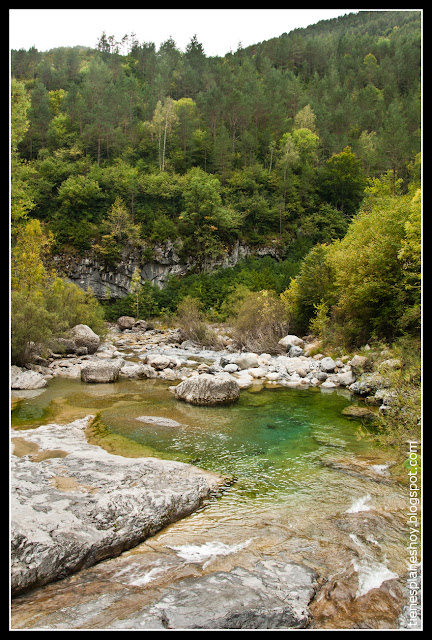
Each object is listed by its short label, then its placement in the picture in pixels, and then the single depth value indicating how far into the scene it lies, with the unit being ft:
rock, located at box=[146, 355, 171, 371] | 72.43
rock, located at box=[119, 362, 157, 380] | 66.64
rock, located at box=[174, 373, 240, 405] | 49.73
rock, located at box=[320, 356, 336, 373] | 66.59
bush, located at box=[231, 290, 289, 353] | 89.45
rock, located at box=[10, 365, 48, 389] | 54.13
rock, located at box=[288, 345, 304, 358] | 80.28
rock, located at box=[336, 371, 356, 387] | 60.01
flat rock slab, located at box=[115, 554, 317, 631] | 13.79
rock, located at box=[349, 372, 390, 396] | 53.18
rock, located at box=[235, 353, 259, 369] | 71.82
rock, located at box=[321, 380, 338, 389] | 59.93
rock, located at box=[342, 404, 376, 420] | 44.14
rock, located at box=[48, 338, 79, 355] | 71.94
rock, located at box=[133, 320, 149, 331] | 133.26
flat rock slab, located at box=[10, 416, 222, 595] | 16.76
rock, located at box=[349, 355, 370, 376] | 59.00
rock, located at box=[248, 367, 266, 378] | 66.43
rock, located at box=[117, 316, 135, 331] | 134.51
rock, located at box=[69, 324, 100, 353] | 82.58
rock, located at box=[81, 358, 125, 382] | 61.31
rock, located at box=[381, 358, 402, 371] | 33.55
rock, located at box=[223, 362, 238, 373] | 70.13
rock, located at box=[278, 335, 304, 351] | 85.30
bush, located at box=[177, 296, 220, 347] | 96.72
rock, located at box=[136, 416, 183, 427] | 41.06
